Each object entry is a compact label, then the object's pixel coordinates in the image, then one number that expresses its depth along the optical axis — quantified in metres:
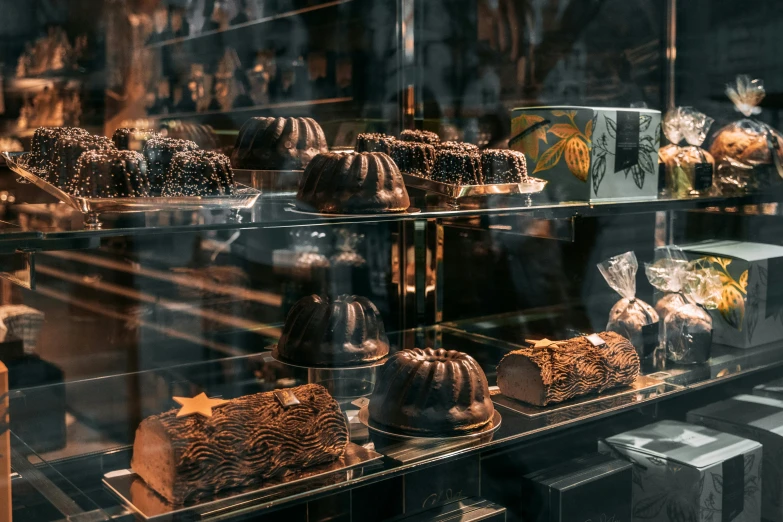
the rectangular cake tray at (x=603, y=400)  1.80
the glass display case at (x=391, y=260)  1.42
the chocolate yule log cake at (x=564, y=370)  1.82
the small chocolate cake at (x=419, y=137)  1.94
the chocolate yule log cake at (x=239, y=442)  1.33
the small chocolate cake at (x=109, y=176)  1.33
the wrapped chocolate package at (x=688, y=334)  2.18
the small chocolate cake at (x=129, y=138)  1.57
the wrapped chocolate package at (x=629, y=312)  2.16
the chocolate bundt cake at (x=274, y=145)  1.67
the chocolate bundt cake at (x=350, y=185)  1.61
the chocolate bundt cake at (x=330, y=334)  1.78
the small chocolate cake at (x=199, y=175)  1.40
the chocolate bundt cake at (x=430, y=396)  1.61
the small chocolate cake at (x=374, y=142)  1.83
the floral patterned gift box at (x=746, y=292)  2.35
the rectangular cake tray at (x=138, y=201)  1.31
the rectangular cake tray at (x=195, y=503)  1.30
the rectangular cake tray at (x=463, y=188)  1.77
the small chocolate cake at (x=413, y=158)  1.82
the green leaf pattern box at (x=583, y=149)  2.07
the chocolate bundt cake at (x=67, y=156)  1.37
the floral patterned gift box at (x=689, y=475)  2.07
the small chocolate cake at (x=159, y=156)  1.38
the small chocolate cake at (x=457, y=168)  1.81
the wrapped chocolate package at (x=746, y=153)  2.40
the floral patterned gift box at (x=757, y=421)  2.28
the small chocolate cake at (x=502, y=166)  1.83
